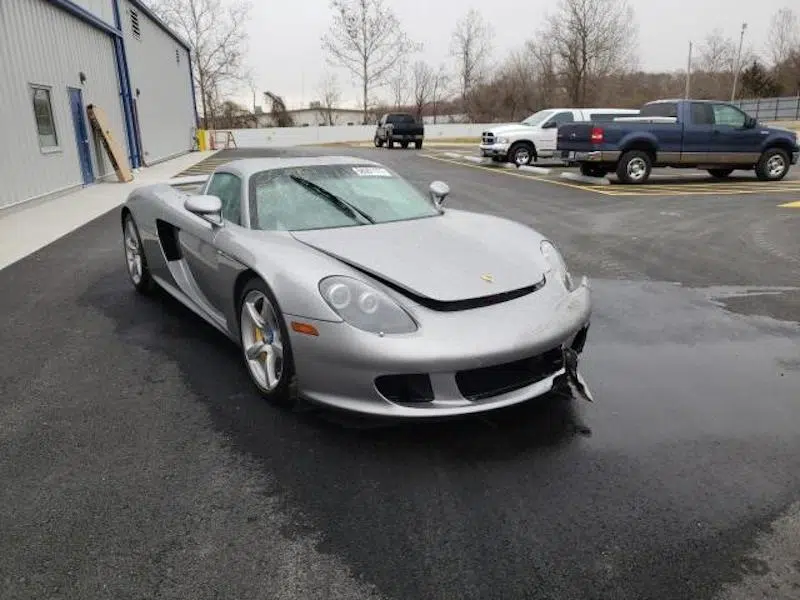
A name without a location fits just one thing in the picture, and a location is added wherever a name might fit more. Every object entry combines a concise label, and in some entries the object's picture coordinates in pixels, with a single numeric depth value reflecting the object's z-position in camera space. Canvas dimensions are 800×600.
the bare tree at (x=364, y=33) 54.50
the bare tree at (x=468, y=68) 62.25
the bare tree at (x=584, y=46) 44.47
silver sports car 2.77
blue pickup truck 13.71
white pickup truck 19.94
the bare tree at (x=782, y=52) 70.57
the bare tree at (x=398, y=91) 61.34
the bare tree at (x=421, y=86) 65.00
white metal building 11.43
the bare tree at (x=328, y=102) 65.21
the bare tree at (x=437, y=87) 64.88
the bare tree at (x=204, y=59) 48.81
